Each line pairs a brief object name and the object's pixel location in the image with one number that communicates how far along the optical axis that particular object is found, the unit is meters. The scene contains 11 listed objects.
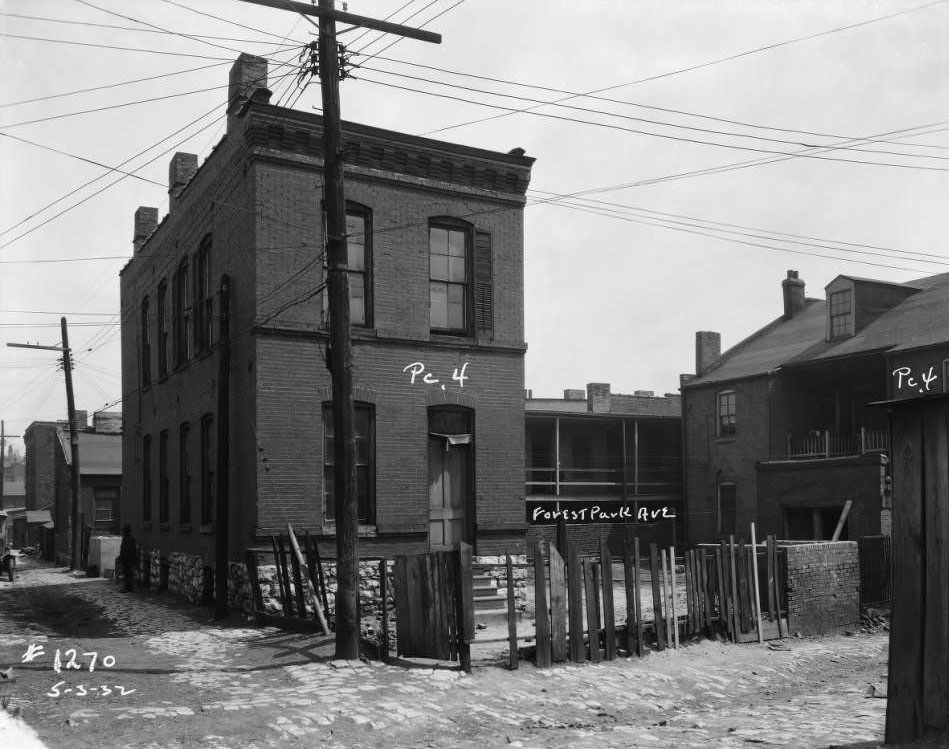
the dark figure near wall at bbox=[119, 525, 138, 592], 25.84
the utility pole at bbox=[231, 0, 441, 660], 13.19
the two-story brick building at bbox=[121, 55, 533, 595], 18.14
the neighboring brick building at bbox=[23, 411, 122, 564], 46.88
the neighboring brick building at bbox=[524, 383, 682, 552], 38.00
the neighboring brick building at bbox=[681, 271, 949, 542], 30.14
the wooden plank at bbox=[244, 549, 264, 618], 16.91
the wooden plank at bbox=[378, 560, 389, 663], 12.98
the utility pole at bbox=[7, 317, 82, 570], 38.25
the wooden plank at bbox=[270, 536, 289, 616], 16.34
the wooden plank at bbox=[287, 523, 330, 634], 15.15
